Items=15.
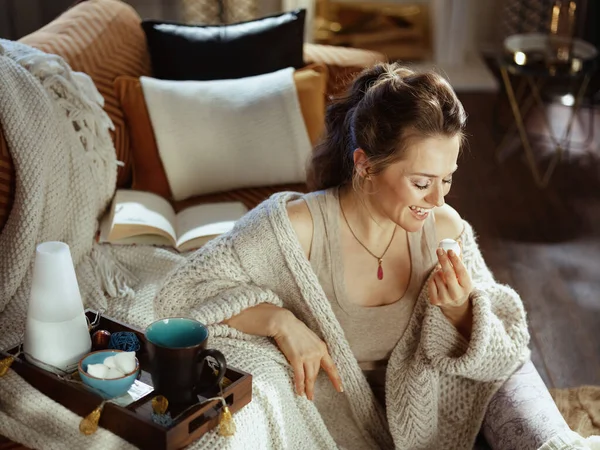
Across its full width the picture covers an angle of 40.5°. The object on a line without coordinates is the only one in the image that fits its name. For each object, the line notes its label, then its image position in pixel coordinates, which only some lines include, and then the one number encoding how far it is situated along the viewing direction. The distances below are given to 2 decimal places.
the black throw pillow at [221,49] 2.54
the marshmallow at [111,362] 1.29
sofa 2.31
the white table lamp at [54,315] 1.30
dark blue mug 1.22
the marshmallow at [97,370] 1.28
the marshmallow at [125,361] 1.29
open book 2.08
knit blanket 1.75
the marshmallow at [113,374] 1.27
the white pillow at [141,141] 2.34
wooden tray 1.20
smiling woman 1.53
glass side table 3.51
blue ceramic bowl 1.26
